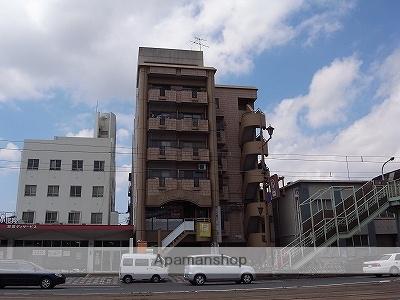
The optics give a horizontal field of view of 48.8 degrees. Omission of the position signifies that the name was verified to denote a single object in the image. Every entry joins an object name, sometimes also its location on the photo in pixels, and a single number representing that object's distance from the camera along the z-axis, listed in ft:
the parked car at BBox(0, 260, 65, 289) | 72.95
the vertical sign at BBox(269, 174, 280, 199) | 100.83
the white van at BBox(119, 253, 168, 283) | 90.89
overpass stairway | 97.96
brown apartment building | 131.13
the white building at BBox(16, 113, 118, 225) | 159.94
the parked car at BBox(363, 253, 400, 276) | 82.53
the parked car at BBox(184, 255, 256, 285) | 77.61
